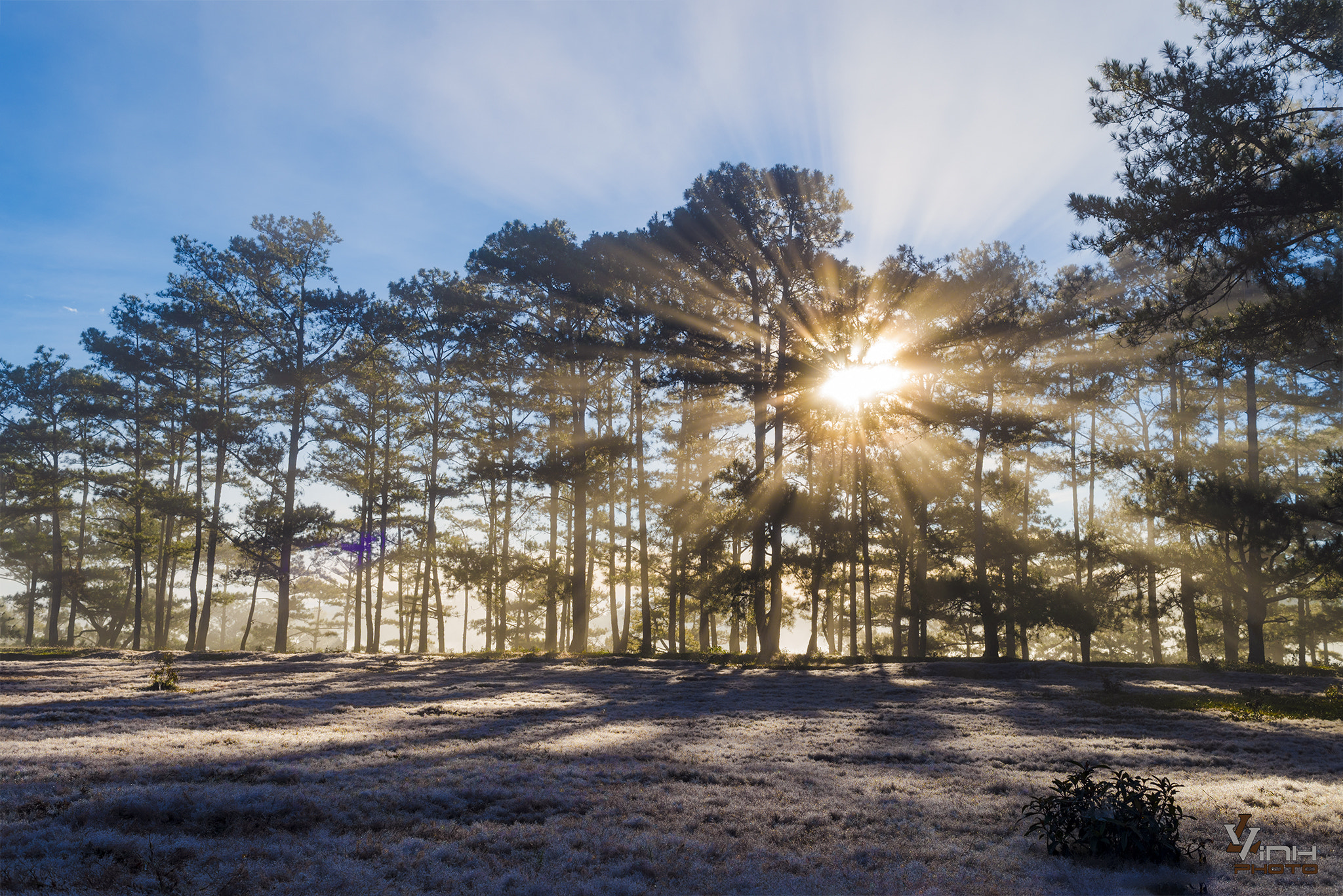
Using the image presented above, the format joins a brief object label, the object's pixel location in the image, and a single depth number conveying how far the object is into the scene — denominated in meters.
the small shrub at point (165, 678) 14.09
